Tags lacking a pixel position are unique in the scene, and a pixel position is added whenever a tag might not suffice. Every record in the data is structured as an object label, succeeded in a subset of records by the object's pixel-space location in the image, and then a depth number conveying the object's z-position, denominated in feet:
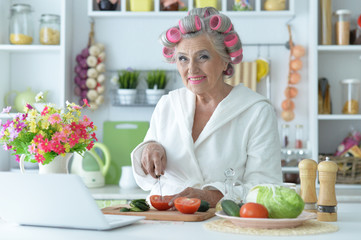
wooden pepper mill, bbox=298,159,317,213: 5.35
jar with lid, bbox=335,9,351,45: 11.82
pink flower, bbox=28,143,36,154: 5.40
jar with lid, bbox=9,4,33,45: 12.05
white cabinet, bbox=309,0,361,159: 12.38
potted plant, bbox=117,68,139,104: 12.17
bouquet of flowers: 5.39
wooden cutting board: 4.97
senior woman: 6.87
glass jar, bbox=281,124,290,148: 12.25
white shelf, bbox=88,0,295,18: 11.79
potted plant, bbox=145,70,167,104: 12.17
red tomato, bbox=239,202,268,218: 4.49
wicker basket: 11.40
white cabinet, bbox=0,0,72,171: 12.52
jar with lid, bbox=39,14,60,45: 12.05
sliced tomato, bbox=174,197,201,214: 5.11
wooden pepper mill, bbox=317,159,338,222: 4.96
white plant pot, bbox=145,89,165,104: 12.16
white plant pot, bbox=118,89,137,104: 12.16
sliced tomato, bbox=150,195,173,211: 5.42
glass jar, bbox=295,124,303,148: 12.25
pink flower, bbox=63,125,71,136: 5.47
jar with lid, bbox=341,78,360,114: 11.89
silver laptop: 4.17
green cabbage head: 4.52
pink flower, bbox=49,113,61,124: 5.51
